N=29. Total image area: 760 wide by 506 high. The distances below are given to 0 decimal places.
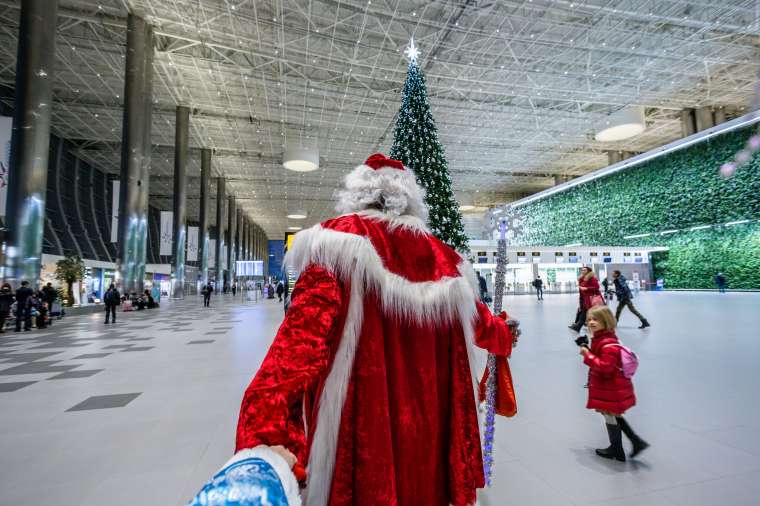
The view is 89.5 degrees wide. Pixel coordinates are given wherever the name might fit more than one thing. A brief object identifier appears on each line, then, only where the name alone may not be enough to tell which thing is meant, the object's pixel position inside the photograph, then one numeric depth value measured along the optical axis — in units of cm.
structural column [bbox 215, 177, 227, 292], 3394
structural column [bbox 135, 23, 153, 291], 1541
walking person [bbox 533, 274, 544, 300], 2064
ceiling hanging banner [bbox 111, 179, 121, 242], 1598
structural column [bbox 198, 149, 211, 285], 2739
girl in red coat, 251
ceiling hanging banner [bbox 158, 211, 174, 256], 2305
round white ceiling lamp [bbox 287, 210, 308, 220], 4535
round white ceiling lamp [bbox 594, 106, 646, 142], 1792
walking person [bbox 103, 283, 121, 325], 1140
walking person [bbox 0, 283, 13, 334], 929
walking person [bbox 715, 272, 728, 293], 2117
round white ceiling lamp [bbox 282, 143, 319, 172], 2058
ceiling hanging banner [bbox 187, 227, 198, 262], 2756
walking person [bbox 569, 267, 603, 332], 738
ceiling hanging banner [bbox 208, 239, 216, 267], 3610
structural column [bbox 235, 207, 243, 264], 4756
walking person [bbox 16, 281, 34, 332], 955
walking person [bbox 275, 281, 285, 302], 2317
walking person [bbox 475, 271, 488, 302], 1301
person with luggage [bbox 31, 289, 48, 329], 1022
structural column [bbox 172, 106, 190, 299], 2167
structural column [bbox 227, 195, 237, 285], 3984
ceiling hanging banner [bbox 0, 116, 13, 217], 1020
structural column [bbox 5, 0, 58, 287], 1025
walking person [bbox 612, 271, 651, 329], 849
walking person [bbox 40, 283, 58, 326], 1149
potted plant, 1526
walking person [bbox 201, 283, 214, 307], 1858
